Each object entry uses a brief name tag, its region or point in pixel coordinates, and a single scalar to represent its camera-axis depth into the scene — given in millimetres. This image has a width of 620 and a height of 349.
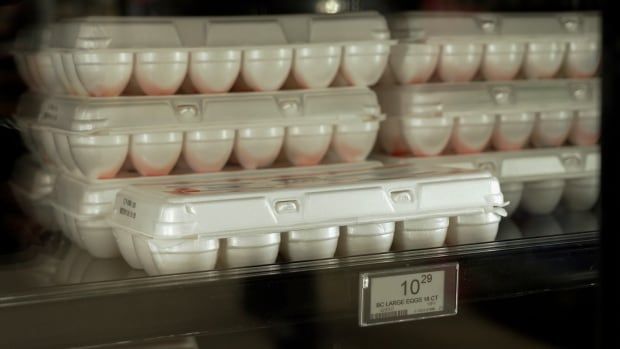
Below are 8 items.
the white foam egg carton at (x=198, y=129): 1054
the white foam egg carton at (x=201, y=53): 1049
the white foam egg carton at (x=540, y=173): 1221
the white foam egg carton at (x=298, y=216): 996
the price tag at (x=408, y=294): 1025
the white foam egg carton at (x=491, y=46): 1200
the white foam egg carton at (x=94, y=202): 1055
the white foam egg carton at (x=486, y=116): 1205
